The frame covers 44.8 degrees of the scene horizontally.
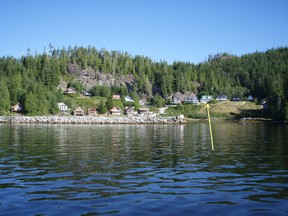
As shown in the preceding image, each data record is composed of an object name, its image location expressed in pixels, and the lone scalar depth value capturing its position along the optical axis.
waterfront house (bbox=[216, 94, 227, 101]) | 196.79
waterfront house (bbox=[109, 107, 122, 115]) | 145.00
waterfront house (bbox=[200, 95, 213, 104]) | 196.62
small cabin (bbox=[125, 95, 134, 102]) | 174.43
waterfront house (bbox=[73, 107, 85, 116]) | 141.25
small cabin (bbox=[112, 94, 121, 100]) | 169.56
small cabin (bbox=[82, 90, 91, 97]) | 173.25
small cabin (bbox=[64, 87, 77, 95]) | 167.20
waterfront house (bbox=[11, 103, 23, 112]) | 130.99
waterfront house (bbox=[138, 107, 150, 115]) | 150.79
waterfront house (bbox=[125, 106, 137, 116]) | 149.90
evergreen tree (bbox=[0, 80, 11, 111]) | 127.94
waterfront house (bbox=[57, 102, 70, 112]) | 141.10
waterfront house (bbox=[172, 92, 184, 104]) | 191.71
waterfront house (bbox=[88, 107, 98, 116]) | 142.50
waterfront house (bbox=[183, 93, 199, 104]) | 192.32
